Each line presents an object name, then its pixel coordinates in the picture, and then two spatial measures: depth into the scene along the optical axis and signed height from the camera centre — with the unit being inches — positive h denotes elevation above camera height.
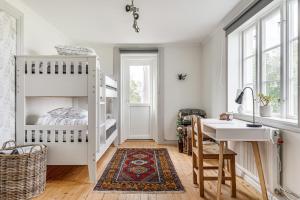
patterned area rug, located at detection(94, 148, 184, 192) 60.8 -37.7
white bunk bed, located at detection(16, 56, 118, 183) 63.1 +2.4
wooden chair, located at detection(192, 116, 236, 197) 54.6 -22.4
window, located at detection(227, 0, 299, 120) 51.5 +19.5
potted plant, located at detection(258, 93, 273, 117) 57.4 -2.6
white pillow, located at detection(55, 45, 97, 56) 67.8 +23.8
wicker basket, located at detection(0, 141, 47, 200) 50.7 -28.1
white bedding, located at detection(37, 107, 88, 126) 65.5 -8.8
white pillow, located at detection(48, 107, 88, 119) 70.1 -7.0
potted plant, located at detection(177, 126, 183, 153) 102.4 -29.4
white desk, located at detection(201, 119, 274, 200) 48.2 -12.2
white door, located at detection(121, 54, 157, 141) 131.8 +3.3
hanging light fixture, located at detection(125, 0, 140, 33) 62.5 +41.0
